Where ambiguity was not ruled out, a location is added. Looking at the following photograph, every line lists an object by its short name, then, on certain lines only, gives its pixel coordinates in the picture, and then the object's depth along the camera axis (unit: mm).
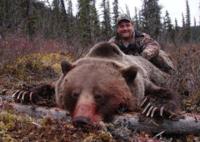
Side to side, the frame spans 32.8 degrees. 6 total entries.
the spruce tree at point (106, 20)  34362
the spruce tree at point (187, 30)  38155
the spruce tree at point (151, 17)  27830
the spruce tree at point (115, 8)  39225
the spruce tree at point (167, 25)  37426
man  5360
